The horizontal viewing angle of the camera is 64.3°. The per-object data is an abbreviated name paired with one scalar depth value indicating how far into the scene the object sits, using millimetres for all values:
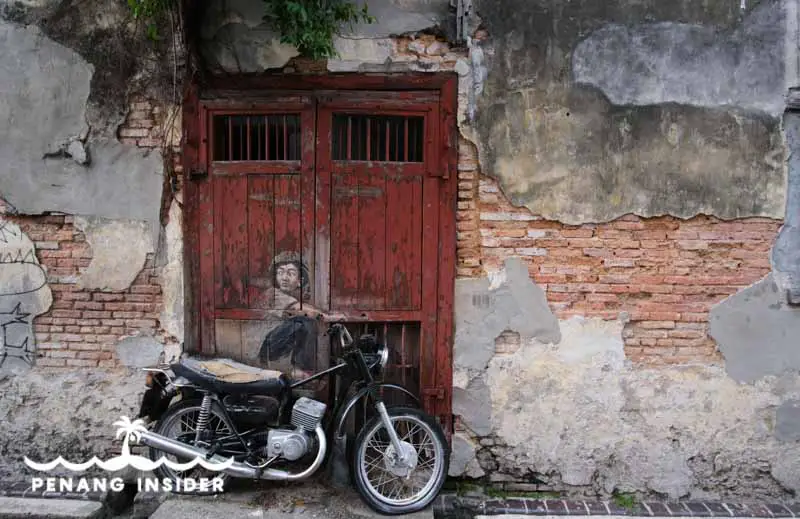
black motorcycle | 4109
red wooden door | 4496
